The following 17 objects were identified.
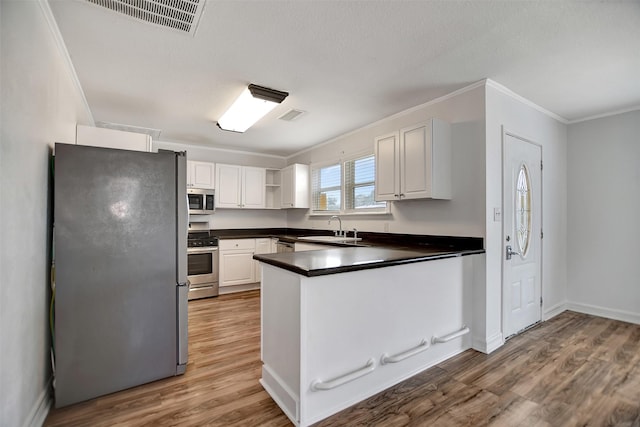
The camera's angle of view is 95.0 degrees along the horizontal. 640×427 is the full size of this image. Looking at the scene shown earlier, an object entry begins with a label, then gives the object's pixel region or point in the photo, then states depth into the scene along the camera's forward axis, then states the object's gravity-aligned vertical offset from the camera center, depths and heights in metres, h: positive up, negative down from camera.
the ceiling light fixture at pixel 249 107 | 2.83 +1.15
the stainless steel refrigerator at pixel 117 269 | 1.89 -0.38
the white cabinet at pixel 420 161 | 2.80 +0.54
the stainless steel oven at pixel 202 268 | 4.37 -0.82
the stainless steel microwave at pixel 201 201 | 4.64 +0.21
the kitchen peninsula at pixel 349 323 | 1.75 -0.74
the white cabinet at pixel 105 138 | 2.57 +0.67
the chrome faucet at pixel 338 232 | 4.46 -0.26
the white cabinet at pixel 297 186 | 5.21 +0.51
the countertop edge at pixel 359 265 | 1.69 -0.32
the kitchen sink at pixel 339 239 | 3.75 -0.33
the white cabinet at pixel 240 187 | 5.03 +0.50
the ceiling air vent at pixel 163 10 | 1.68 +1.21
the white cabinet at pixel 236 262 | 4.72 -0.78
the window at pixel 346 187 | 4.10 +0.44
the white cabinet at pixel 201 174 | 4.73 +0.66
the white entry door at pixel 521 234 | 2.88 -0.20
